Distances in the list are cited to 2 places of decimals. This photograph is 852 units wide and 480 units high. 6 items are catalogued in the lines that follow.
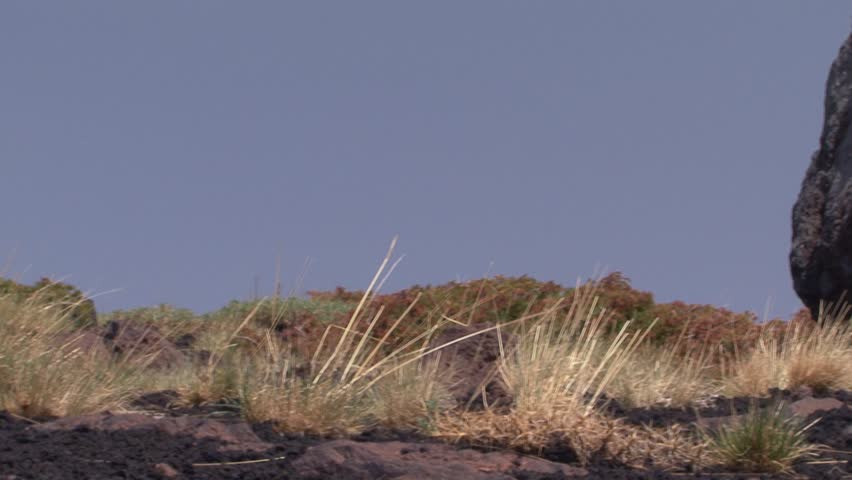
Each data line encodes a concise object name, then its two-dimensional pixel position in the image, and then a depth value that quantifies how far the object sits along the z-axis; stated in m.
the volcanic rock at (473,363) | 16.87
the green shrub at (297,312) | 31.42
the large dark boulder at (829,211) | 22.80
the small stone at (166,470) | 10.59
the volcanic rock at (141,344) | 22.35
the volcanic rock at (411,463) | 10.79
